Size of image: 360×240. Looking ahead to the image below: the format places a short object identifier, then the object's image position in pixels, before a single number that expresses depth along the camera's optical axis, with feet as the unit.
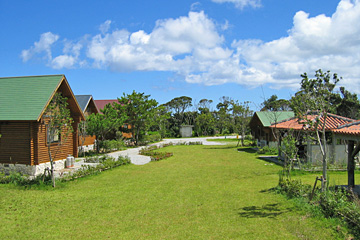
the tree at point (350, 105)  126.52
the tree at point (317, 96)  30.55
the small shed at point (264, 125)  95.20
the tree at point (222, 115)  185.37
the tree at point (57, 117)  43.24
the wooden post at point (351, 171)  34.91
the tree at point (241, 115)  116.57
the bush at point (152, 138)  132.36
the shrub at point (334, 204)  23.11
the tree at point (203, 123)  194.26
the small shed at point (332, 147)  56.80
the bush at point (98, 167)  48.19
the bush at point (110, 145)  92.58
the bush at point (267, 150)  84.84
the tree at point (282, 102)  212.31
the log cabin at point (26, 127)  50.11
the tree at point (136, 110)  118.11
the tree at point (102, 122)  84.69
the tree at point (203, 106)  232.53
